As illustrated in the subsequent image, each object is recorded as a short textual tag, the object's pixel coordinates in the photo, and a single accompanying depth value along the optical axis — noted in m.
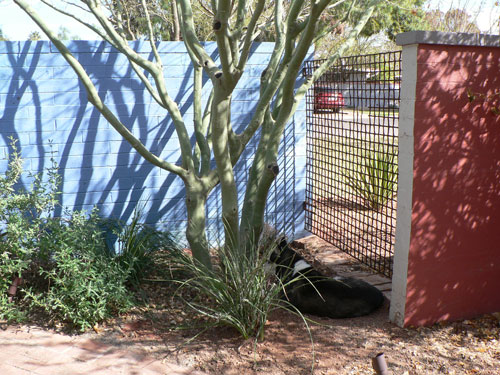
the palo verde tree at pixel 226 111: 3.73
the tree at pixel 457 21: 13.19
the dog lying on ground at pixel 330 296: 4.28
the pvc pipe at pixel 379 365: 2.40
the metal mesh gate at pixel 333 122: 5.33
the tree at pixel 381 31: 16.01
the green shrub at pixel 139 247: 4.65
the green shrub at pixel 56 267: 3.98
